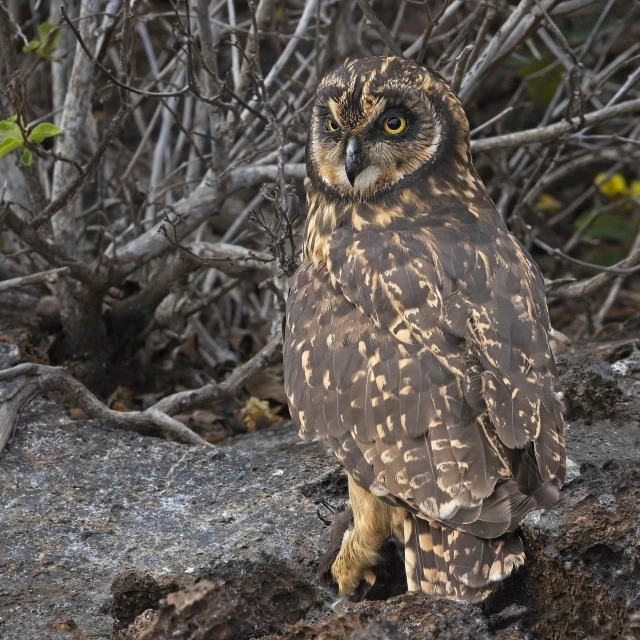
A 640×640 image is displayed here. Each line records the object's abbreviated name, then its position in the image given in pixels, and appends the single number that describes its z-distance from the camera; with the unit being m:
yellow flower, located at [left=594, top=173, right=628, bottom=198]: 14.35
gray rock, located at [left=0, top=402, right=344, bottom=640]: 6.81
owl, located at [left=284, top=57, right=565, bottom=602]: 6.39
